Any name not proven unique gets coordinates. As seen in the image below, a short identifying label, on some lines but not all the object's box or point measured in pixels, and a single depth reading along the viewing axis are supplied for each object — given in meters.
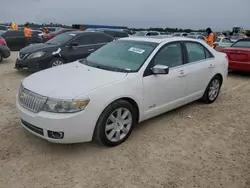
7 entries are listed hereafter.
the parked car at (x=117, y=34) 11.44
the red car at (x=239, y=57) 6.47
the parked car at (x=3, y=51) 8.11
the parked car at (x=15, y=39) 11.42
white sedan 2.44
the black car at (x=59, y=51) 6.11
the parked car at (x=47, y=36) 13.77
